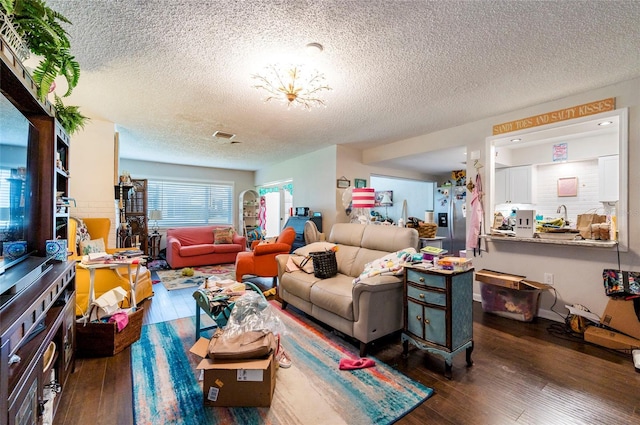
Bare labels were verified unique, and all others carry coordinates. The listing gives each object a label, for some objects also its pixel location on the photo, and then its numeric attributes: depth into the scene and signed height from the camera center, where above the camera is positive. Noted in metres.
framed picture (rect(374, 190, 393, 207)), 8.18 +0.44
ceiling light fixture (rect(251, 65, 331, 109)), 2.41 +1.21
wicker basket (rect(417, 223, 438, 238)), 4.07 -0.25
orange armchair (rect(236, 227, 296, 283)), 4.07 -0.73
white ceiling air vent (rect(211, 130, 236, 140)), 4.29 +1.23
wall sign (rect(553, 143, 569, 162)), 4.04 +0.93
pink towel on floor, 2.02 -1.12
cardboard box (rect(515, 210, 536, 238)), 3.12 -0.11
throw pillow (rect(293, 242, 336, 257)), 3.35 -0.43
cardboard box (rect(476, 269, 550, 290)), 2.84 -0.71
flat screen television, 1.38 +0.16
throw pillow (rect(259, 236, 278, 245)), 4.32 -0.49
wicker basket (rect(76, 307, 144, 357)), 2.15 -1.01
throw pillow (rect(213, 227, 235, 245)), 6.12 -0.55
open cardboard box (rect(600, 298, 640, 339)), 2.36 -0.90
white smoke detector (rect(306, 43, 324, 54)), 2.05 +1.24
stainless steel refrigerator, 6.33 -0.10
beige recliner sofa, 2.17 -0.70
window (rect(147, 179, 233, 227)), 6.87 +0.24
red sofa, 5.39 -0.75
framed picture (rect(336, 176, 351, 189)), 5.06 +0.55
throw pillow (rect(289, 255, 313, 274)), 3.10 -0.59
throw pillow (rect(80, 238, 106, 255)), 3.37 -0.45
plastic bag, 1.91 -0.77
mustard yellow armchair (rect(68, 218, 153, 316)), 2.77 -0.72
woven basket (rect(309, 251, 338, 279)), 2.94 -0.56
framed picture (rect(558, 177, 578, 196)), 4.06 +0.42
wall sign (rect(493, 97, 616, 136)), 2.71 +1.07
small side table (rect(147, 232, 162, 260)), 6.39 -0.77
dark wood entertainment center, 0.98 -0.38
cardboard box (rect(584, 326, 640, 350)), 2.26 -1.05
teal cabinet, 1.93 -0.73
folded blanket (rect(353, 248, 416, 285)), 2.31 -0.45
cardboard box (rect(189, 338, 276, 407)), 1.63 -1.03
